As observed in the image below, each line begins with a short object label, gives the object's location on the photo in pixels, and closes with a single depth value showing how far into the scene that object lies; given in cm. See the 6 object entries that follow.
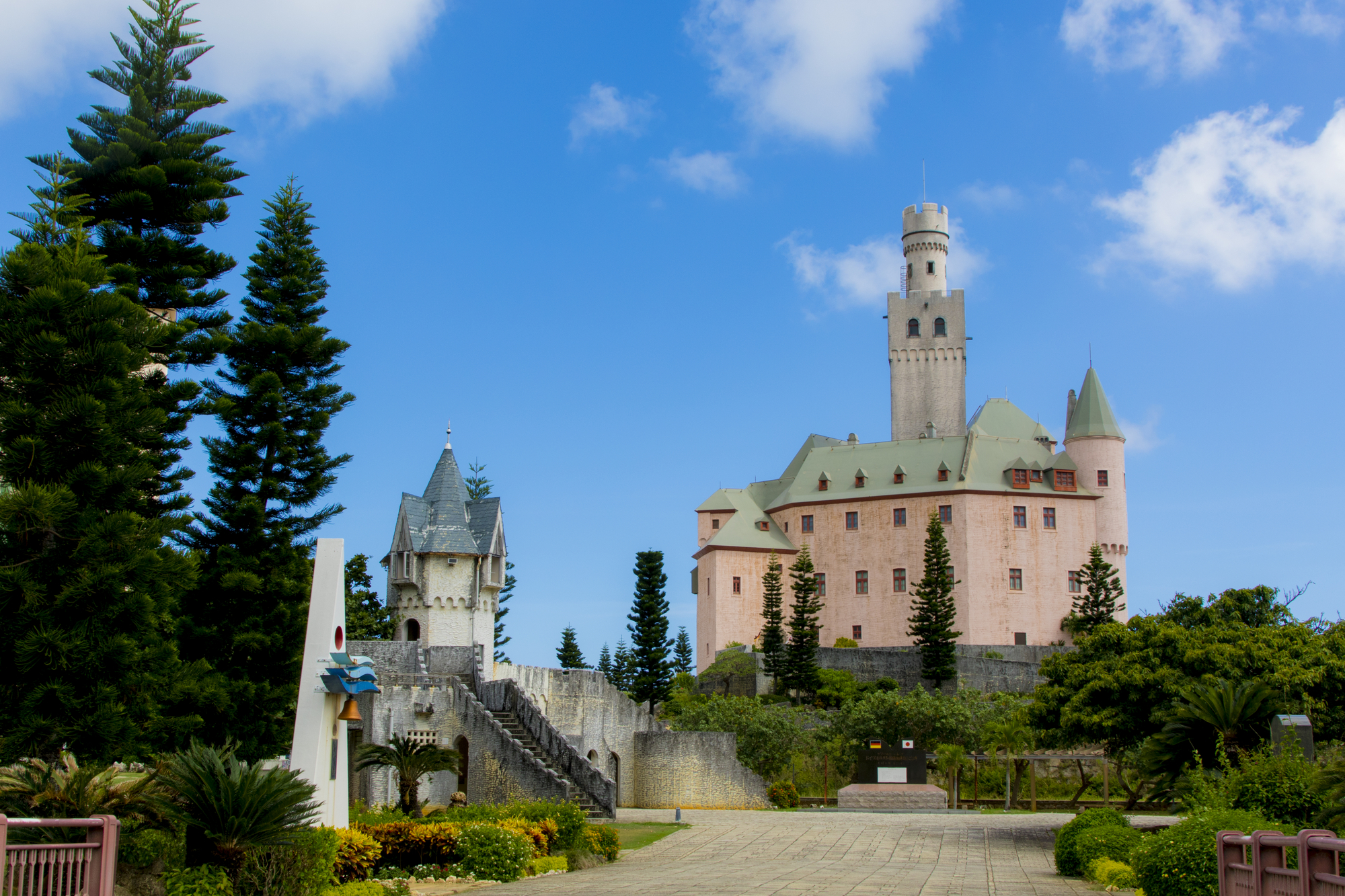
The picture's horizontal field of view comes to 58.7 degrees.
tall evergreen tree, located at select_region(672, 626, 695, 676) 6209
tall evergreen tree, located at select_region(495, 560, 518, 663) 4658
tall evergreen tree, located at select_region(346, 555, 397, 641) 4012
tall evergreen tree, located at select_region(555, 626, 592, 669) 6512
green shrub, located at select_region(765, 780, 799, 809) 3231
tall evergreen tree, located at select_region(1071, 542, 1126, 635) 5422
